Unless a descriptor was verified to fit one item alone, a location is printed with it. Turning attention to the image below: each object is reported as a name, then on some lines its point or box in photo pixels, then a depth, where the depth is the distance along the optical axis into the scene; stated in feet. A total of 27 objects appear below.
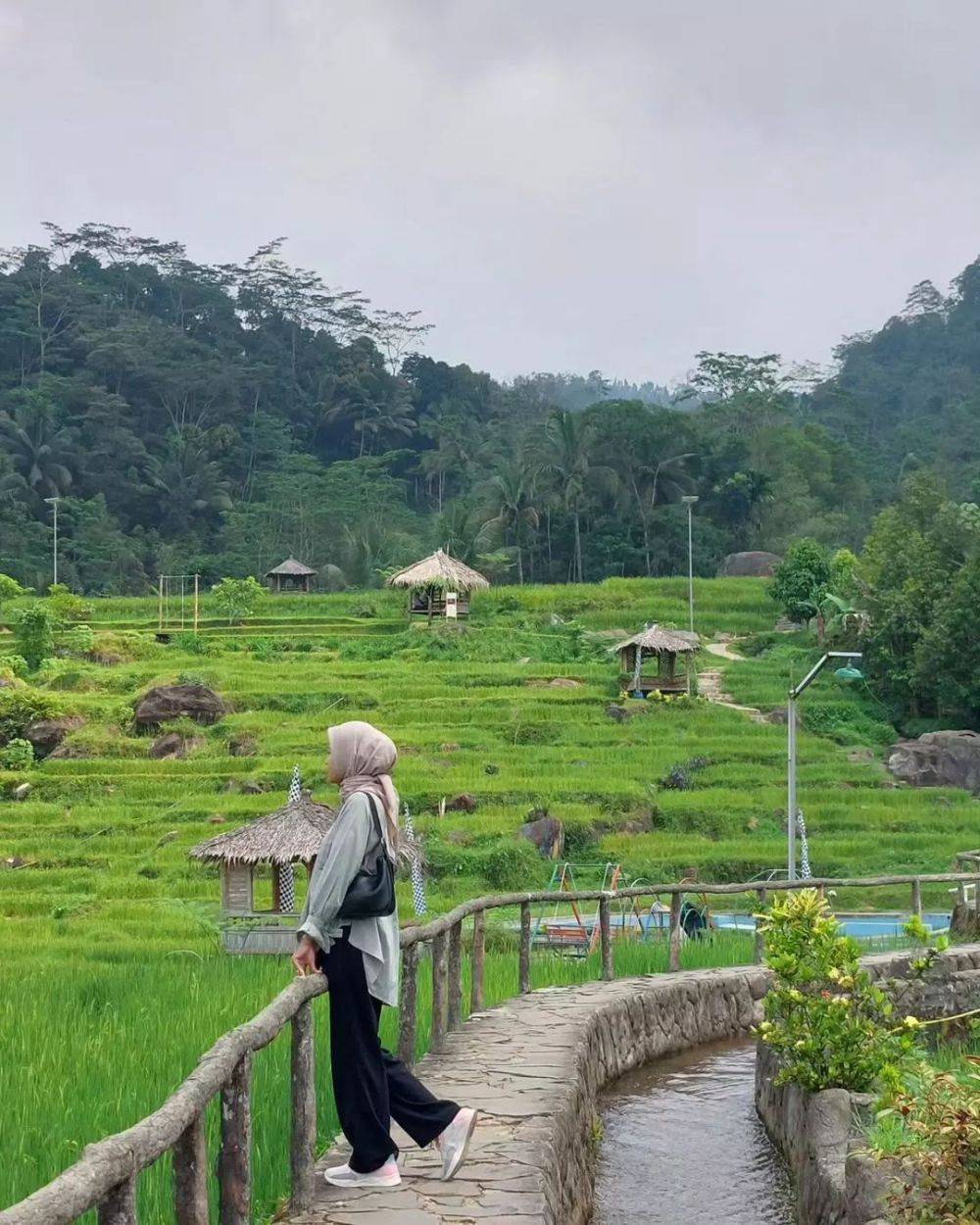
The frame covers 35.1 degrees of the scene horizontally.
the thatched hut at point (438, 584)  163.73
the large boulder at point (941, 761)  110.52
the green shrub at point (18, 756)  107.45
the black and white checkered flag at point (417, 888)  66.08
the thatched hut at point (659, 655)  131.64
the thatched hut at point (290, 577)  203.72
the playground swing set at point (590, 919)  56.54
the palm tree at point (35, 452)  240.94
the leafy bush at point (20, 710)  113.50
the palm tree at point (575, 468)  209.36
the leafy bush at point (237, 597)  174.50
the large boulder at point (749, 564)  204.64
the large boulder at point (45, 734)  113.50
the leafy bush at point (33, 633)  137.80
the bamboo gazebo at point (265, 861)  58.75
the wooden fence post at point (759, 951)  45.29
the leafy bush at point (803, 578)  163.02
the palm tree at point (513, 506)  208.74
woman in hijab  17.93
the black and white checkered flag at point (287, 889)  62.75
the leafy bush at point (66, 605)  163.12
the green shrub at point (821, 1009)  23.99
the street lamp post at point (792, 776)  65.26
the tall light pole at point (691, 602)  166.40
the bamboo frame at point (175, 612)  168.25
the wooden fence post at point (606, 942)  39.37
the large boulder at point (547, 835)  88.28
